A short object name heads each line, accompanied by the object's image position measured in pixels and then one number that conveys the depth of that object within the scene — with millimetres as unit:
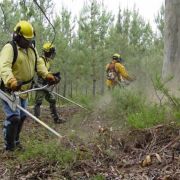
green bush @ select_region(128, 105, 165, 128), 3819
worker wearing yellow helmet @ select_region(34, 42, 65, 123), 7293
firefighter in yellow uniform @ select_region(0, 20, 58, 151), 4250
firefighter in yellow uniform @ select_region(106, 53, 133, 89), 10319
